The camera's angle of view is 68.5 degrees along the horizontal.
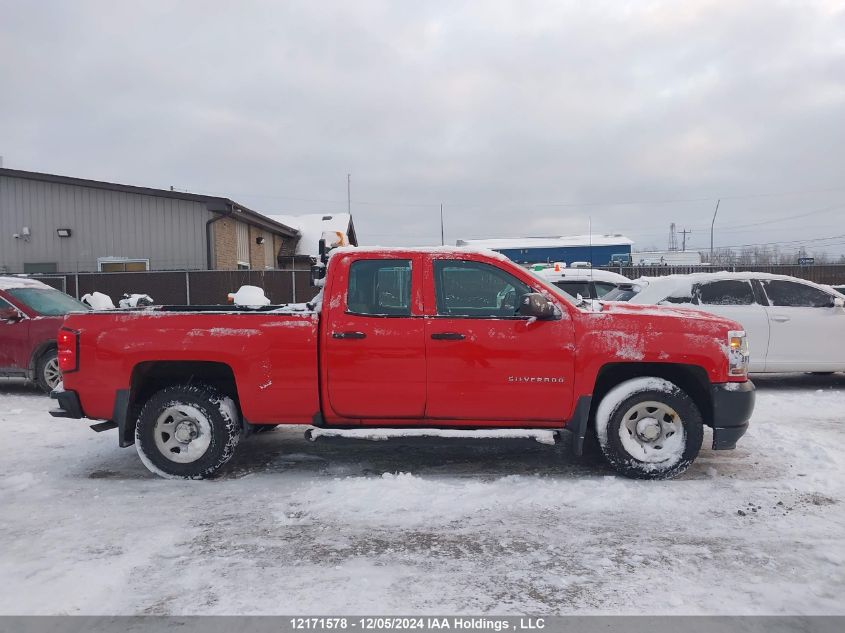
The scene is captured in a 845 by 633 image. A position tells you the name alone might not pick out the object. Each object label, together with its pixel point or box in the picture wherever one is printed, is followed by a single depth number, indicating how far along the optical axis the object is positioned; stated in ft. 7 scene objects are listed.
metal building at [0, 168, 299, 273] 61.67
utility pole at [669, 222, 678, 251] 296.30
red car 29.25
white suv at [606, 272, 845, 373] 28.32
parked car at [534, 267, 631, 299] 35.47
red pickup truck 15.69
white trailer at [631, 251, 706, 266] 153.17
